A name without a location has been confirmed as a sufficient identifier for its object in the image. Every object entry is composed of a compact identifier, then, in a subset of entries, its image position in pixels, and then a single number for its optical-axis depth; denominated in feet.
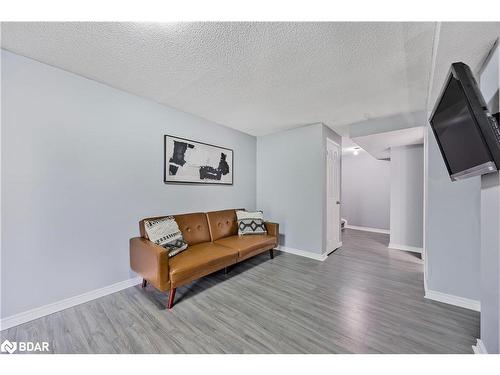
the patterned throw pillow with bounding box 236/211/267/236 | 10.75
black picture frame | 8.86
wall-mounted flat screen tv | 3.34
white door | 11.81
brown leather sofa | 6.28
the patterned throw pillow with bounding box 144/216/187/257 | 7.16
